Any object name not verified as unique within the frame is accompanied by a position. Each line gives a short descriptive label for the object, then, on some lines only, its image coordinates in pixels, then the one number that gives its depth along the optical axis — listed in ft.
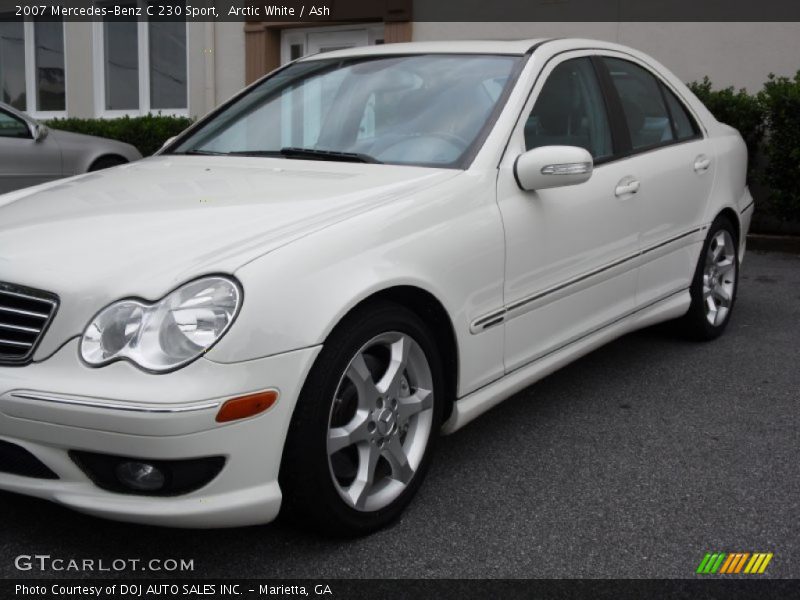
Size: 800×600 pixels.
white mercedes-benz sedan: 8.11
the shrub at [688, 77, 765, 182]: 27.37
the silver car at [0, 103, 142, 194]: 30.09
